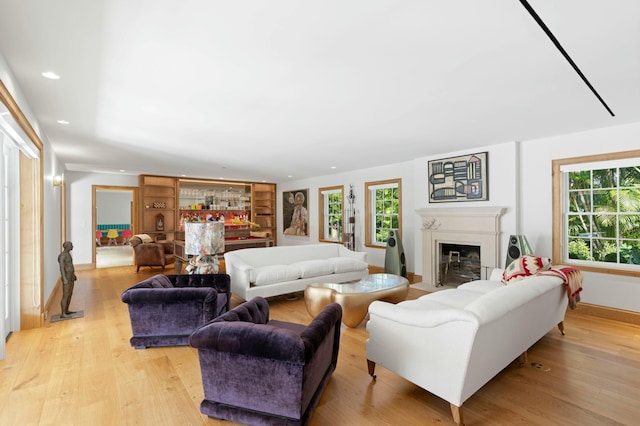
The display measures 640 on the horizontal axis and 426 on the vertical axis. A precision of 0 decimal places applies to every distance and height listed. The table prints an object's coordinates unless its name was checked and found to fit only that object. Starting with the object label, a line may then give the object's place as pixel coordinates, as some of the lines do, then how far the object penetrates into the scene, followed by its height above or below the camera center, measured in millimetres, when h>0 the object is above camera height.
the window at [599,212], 3900 -11
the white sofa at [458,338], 1852 -827
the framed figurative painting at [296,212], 9078 +43
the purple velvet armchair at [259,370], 1795 -921
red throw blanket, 3042 -662
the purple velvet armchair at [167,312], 3004 -936
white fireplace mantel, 4863 -314
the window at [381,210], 6738 +66
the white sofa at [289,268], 4359 -817
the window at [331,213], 8086 +5
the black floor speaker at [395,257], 5848 -814
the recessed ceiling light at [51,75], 2485 +1110
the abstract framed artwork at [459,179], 5000 +558
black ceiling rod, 1131 +759
